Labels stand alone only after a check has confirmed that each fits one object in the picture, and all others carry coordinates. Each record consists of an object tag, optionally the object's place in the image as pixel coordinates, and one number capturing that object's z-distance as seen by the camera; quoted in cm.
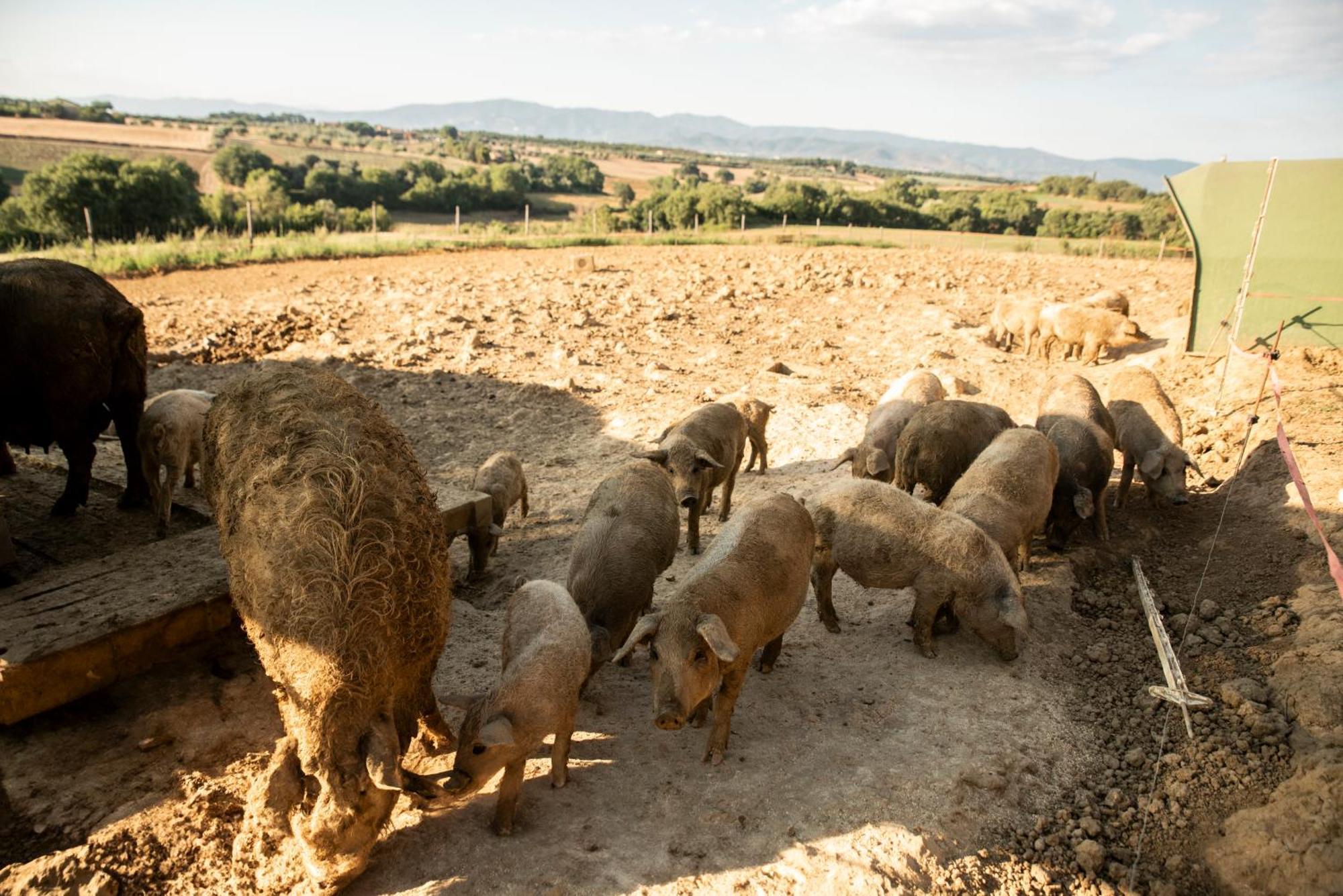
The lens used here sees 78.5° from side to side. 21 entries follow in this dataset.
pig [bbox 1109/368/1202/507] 893
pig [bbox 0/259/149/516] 662
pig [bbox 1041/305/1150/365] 1592
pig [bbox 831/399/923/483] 884
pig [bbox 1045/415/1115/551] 826
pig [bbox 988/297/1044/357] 1684
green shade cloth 1255
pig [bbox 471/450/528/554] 845
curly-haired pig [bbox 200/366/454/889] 384
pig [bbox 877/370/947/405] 1045
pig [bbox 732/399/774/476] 1034
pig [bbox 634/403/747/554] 785
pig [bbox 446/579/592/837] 427
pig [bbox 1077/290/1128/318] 1806
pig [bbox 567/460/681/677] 603
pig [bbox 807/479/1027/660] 639
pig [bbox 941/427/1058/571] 723
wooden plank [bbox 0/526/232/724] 477
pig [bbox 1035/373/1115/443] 938
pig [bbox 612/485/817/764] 497
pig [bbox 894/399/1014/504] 865
